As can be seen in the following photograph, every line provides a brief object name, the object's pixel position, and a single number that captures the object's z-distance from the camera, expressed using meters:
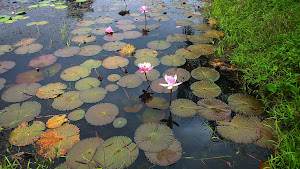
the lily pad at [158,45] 3.18
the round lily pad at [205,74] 2.50
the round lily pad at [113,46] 3.16
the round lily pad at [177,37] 3.40
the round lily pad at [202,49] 3.05
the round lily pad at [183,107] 2.01
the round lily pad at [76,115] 1.97
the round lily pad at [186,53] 2.96
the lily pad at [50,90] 2.25
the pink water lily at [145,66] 2.12
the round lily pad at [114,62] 2.75
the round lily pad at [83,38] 3.38
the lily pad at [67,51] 3.00
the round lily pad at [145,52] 2.98
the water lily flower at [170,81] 1.93
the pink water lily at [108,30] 3.58
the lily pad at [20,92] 2.24
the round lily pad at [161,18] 4.21
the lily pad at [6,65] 2.70
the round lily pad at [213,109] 1.97
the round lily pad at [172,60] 2.79
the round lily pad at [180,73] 2.51
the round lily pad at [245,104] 2.01
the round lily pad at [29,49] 3.07
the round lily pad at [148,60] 2.80
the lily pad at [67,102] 2.10
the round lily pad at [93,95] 2.19
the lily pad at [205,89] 2.24
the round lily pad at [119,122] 1.89
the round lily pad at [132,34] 3.52
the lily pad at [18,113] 1.95
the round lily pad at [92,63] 2.75
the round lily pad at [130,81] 2.38
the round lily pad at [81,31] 3.66
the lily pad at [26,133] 1.76
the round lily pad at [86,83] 2.37
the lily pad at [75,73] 2.53
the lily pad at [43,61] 2.79
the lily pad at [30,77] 2.50
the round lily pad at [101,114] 1.93
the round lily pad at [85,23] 4.02
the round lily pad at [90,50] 3.04
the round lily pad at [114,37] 3.44
